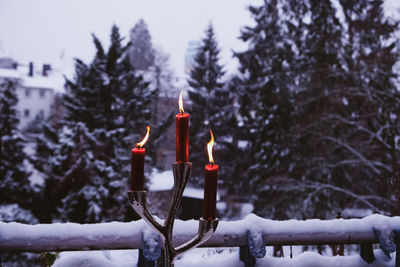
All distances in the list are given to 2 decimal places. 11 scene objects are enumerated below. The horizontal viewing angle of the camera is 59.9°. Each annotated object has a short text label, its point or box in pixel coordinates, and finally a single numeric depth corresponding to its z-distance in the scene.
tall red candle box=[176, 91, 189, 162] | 1.33
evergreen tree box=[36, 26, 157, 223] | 14.86
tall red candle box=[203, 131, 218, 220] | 1.31
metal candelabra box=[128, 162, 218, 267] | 1.41
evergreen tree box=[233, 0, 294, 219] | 16.95
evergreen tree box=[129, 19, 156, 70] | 46.91
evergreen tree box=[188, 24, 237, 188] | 23.30
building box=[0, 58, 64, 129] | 50.59
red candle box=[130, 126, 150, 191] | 1.33
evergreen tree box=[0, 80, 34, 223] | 16.22
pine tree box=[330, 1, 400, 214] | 11.70
